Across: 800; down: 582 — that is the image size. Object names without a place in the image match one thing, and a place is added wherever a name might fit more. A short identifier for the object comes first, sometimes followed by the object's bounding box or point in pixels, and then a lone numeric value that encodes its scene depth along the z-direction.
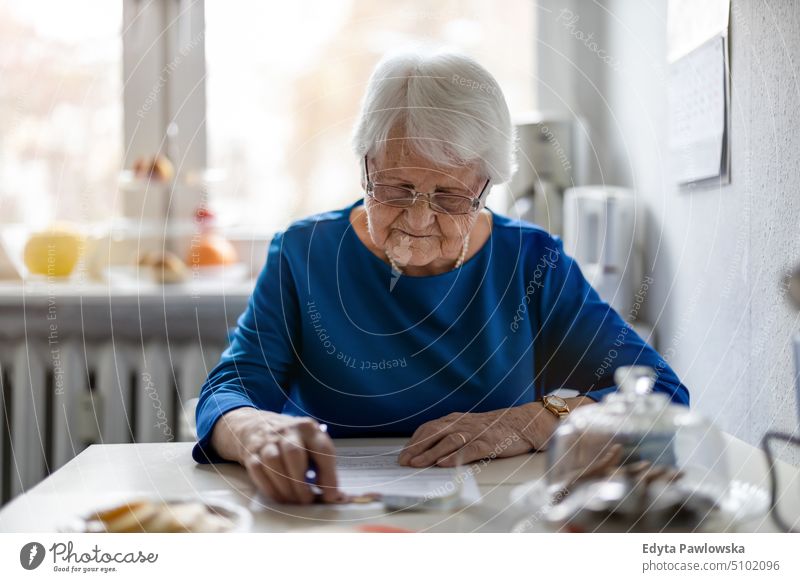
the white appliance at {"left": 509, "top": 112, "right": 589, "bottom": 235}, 1.43
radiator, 1.42
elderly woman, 0.74
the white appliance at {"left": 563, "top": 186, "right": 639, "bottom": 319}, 1.35
